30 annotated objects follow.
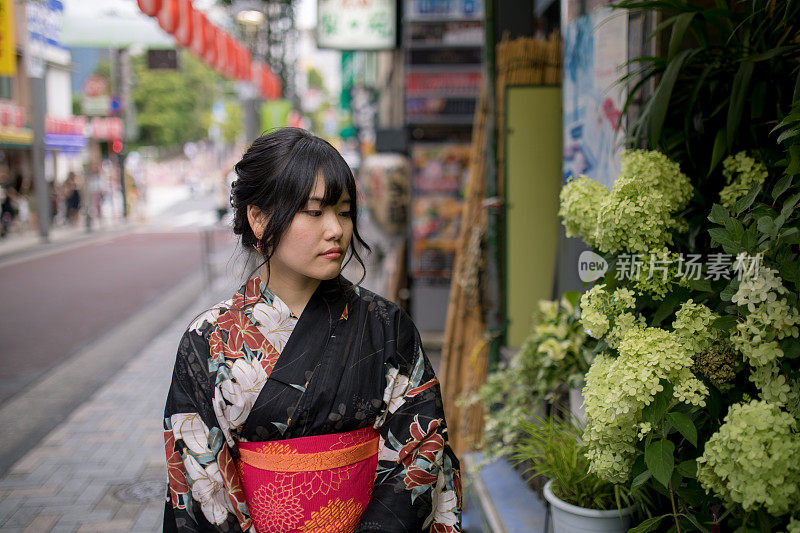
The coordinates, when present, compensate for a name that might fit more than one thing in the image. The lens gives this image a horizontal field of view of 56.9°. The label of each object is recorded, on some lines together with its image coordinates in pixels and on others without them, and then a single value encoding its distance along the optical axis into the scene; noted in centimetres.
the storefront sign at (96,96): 2780
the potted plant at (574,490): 238
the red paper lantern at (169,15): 782
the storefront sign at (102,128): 3185
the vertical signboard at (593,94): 307
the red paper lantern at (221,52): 1261
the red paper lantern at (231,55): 1350
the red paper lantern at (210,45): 1145
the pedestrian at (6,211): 2088
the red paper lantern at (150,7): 736
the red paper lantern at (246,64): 1509
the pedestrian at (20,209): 2188
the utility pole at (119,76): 2675
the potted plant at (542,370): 312
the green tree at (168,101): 4966
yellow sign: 1087
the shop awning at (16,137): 2123
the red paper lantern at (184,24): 875
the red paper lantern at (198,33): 1008
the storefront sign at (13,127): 2127
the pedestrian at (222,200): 1756
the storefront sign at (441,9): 798
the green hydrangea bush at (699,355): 162
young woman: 202
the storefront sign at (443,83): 816
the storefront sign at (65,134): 2519
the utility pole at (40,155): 1969
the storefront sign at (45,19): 1387
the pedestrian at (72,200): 2595
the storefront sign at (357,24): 860
